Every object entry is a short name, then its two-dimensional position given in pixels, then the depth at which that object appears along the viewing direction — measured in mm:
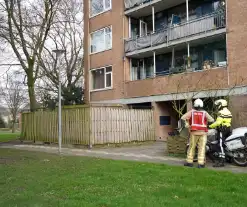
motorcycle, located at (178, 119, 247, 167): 9969
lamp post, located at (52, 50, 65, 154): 15366
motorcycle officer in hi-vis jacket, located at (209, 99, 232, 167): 10286
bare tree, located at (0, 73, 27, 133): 63366
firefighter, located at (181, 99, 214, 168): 10195
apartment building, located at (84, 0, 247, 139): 18047
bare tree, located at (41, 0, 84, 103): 33391
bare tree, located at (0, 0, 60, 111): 24938
